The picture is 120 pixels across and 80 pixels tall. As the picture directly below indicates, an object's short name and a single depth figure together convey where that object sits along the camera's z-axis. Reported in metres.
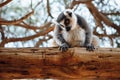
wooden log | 2.64
